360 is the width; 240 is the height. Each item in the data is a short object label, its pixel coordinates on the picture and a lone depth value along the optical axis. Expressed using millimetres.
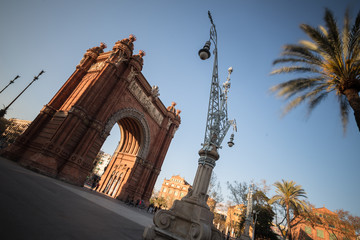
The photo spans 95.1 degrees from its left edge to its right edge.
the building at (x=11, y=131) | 50250
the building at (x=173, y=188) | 56597
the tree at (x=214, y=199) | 34031
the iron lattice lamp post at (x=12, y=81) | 26638
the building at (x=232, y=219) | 49712
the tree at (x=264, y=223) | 23225
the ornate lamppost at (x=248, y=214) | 14916
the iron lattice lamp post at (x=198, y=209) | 4473
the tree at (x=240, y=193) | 26648
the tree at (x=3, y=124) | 47594
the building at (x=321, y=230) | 20547
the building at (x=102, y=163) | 81688
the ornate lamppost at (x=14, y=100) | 22672
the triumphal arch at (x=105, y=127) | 13992
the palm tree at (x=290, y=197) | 23766
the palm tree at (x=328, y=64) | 7043
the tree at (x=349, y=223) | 19281
